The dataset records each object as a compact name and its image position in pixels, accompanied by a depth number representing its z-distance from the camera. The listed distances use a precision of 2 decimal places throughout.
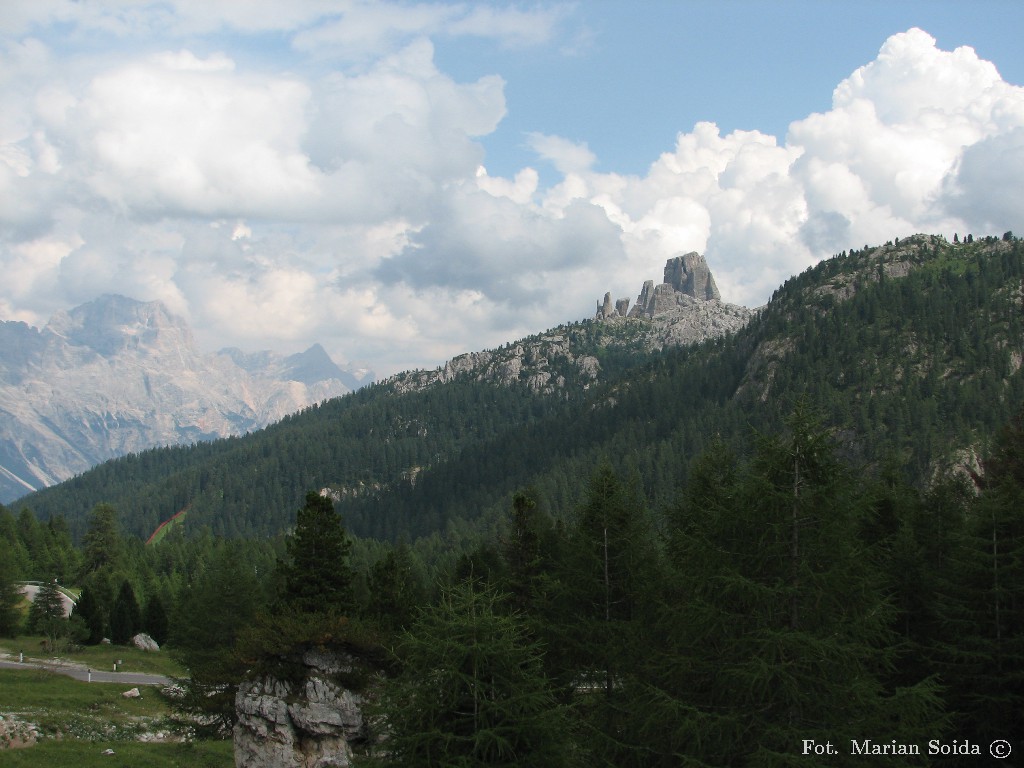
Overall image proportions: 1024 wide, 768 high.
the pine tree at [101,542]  112.62
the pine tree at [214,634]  38.59
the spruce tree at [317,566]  37.06
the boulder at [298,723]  33.59
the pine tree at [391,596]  44.09
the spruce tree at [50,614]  66.12
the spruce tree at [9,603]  71.88
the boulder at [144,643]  77.25
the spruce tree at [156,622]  84.09
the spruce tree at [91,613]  72.62
